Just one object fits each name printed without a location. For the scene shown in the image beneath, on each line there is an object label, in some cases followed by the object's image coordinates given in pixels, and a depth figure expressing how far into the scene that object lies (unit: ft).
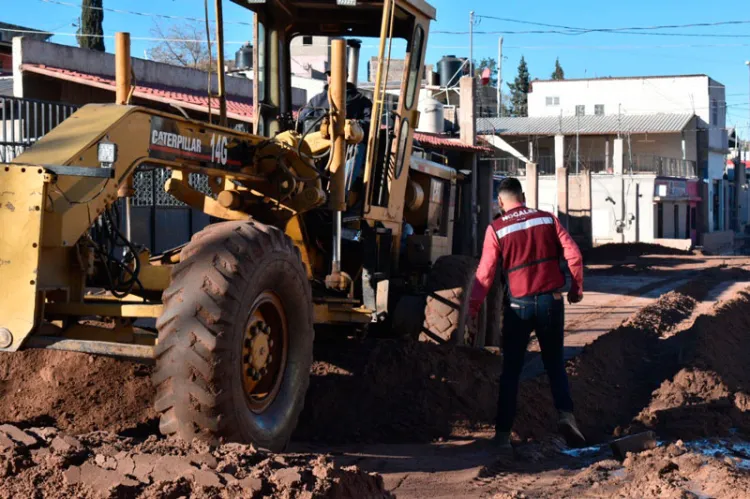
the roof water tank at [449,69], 146.10
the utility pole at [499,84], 213.87
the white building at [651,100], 197.16
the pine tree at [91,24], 115.34
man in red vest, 23.67
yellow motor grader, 17.34
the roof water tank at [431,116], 97.30
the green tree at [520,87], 308.81
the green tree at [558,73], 353.33
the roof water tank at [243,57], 105.58
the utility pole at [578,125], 181.04
